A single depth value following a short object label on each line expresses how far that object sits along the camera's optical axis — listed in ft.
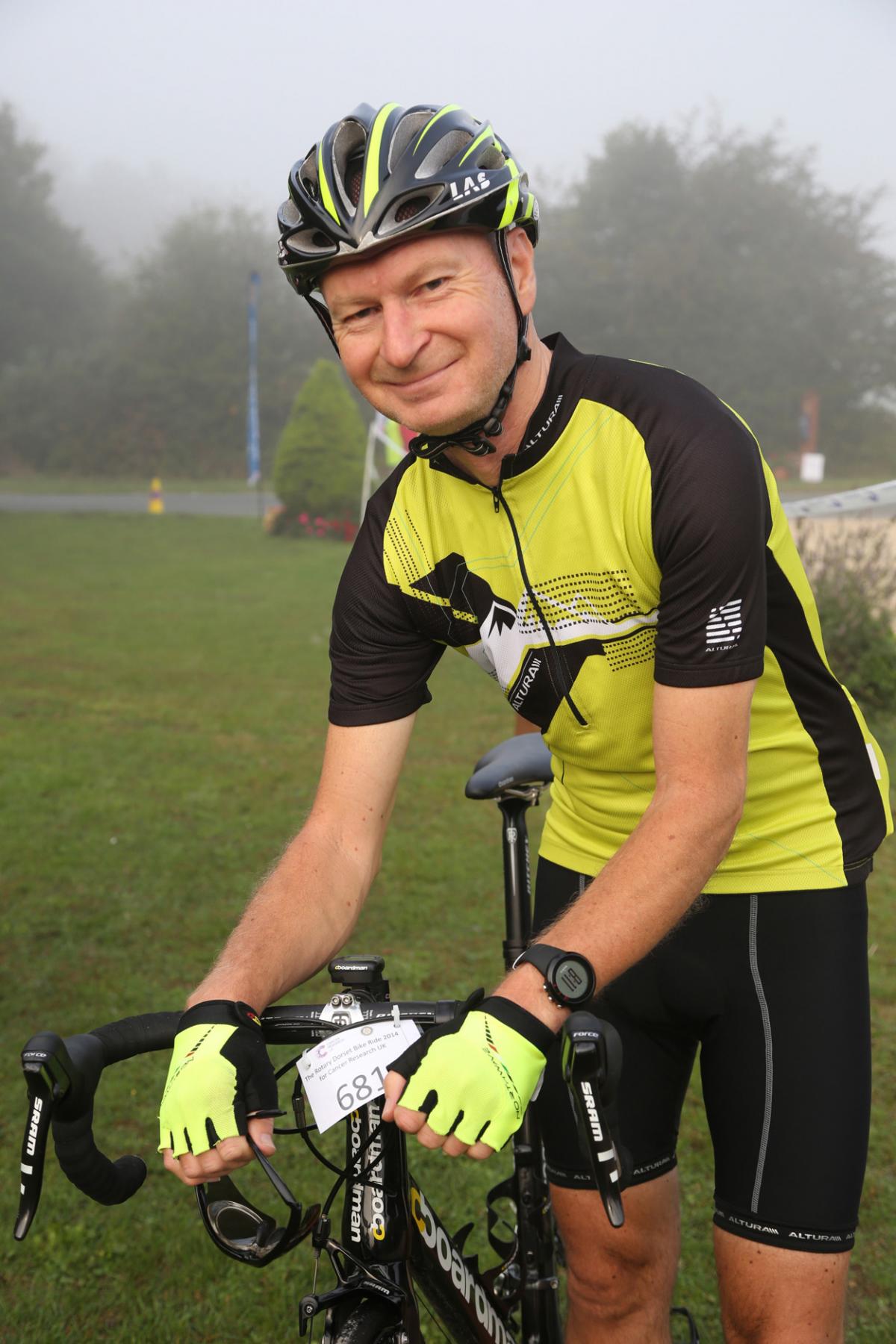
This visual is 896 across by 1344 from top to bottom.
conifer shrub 84.99
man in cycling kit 6.55
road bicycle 4.84
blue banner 120.47
